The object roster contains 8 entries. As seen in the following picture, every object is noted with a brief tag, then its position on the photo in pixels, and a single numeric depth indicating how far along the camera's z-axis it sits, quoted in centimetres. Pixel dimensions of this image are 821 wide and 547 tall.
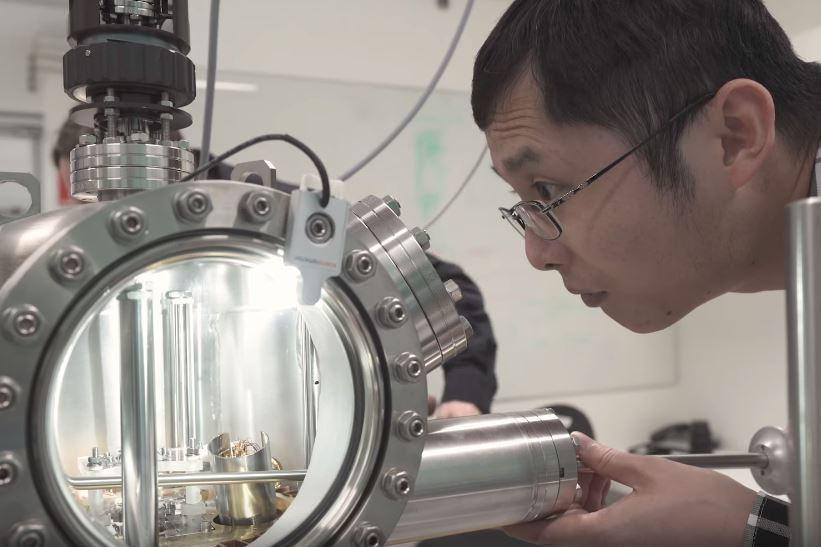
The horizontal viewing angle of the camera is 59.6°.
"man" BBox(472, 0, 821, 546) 71
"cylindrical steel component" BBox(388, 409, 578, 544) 51
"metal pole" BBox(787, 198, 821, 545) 36
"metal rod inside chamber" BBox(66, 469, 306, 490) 44
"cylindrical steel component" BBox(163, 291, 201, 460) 50
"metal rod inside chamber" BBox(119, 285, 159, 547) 40
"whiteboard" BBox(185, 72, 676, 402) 246
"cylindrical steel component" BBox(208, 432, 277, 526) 51
